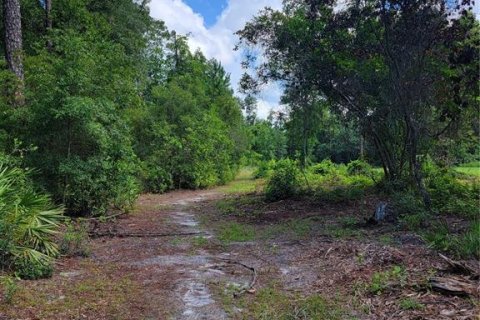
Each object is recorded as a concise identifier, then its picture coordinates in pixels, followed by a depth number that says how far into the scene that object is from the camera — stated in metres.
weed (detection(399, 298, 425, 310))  3.75
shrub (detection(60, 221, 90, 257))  6.50
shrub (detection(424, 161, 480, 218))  8.36
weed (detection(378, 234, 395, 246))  6.27
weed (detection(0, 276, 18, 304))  4.22
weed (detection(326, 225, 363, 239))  7.35
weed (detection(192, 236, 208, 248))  7.67
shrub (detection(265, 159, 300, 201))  13.42
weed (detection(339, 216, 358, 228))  8.38
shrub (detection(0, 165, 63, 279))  5.25
